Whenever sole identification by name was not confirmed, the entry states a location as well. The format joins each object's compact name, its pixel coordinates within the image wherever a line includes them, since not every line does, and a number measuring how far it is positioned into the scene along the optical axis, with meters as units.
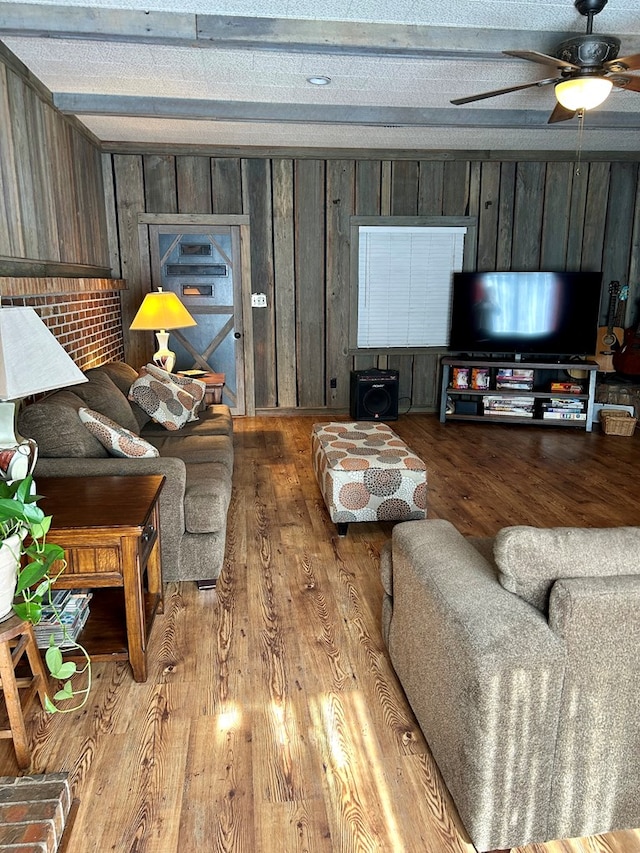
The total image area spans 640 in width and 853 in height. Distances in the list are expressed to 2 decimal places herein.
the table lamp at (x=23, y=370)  1.86
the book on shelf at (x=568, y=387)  6.20
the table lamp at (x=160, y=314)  4.79
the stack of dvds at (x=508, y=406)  6.28
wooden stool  1.73
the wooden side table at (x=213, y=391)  5.10
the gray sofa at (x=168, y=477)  2.72
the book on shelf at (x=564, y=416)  6.17
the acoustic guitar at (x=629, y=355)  6.16
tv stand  6.12
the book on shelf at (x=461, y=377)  6.43
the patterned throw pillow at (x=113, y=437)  2.90
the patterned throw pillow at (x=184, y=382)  4.30
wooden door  6.21
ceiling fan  3.11
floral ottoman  3.44
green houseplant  1.67
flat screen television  6.21
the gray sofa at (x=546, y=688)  1.46
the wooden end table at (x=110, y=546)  2.08
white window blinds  6.50
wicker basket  5.88
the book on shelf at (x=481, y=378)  6.39
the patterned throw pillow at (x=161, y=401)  3.97
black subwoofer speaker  6.32
